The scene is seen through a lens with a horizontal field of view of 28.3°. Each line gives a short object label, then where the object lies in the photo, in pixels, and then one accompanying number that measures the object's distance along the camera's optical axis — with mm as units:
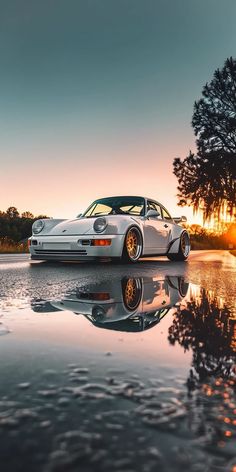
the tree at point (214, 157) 28656
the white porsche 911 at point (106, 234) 8484
